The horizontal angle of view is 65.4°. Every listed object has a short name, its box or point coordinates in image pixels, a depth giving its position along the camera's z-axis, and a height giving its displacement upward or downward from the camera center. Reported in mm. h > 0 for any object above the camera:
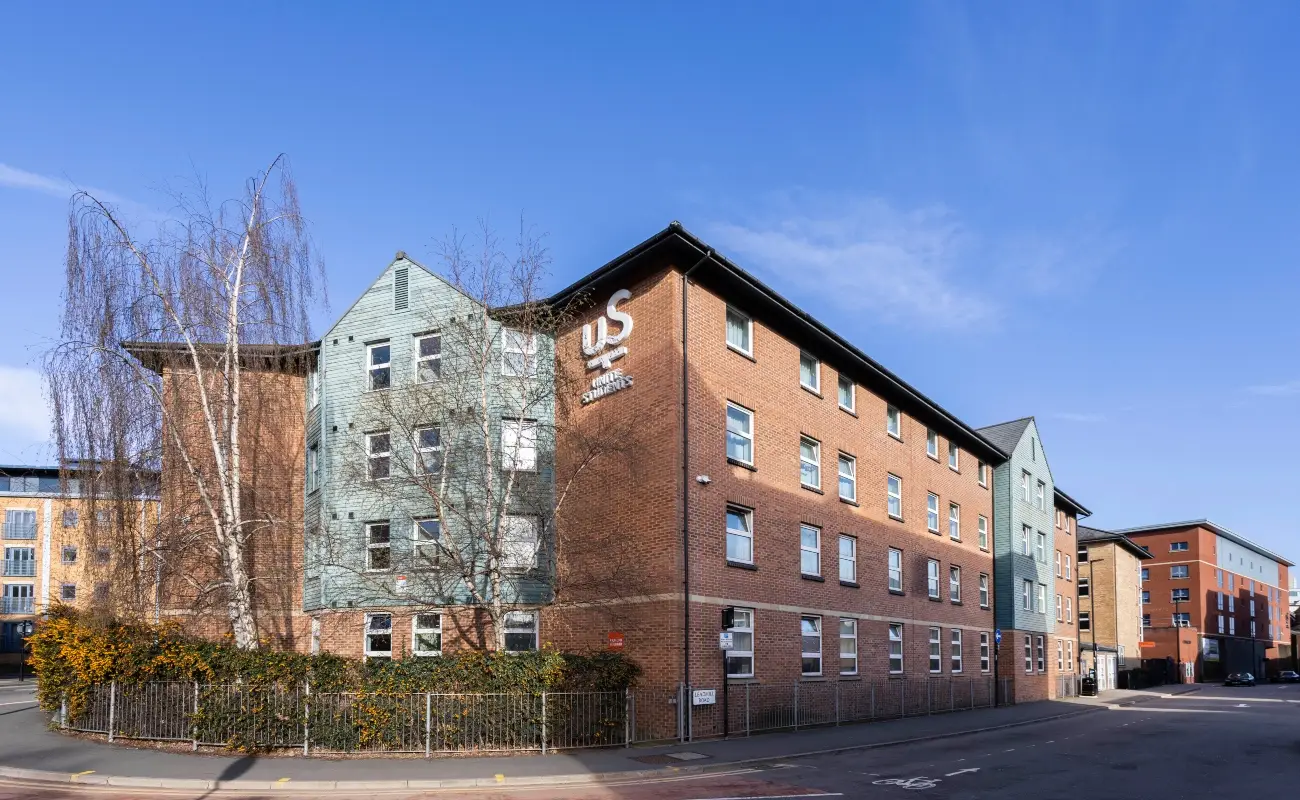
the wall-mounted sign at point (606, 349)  23703 +4237
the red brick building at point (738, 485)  21891 +1026
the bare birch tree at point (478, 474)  22000 +1212
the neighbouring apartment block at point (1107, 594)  67062 -4490
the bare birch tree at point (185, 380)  21556 +3174
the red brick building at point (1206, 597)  93875 -6832
